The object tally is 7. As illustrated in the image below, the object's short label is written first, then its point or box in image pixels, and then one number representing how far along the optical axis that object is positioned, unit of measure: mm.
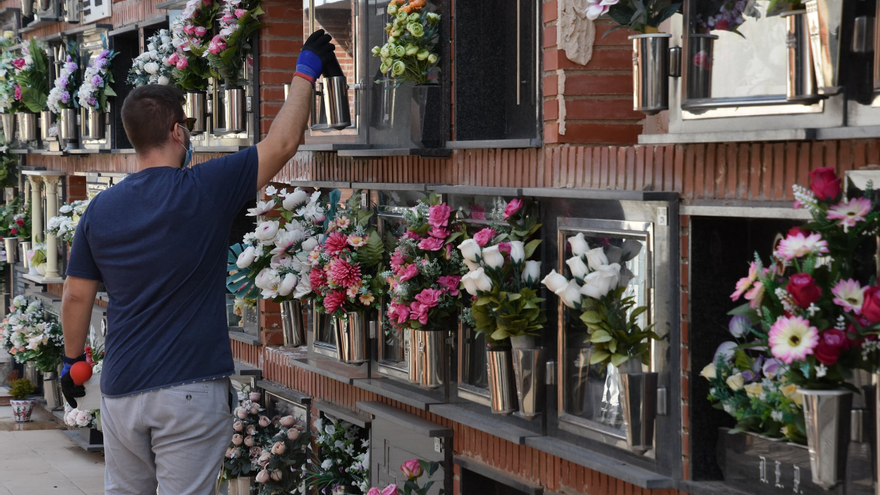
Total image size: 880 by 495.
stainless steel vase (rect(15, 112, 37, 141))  11367
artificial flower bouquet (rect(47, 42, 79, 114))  9727
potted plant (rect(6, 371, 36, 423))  10758
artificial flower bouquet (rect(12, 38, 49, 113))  10836
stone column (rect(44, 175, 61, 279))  10562
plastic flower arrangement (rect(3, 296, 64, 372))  10500
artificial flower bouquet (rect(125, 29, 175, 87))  7367
